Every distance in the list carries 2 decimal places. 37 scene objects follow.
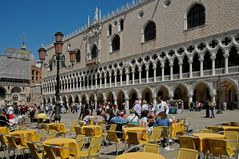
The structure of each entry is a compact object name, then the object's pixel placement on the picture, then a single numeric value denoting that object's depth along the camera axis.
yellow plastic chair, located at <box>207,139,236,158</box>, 4.46
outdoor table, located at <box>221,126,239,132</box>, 6.08
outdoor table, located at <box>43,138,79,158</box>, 4.34
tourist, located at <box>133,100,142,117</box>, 9.96
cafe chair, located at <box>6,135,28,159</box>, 5.29
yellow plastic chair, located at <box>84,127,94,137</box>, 6.76
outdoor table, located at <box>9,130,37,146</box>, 5.42
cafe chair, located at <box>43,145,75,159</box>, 4.17
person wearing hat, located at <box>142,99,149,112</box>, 9.86
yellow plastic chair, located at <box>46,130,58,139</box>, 5.63
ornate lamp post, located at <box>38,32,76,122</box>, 10.43
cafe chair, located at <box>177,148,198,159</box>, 3.52
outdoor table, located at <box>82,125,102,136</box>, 6.75
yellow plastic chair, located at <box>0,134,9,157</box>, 5.64
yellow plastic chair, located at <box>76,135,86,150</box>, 4.87
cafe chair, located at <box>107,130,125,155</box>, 5.99
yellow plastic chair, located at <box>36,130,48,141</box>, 5.91
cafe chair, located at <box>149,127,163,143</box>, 5.95
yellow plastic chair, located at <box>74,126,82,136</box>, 6.91
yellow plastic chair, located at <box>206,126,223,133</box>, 6.29
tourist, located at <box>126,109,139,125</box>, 7.73
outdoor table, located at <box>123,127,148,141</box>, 6.01
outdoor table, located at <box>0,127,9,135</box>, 6.42
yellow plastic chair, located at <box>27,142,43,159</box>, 4.48
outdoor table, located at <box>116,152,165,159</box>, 3.45
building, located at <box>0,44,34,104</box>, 47.45
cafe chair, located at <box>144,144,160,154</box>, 3.80
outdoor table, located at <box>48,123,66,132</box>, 7.53
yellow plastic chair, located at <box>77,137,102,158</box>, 4.46
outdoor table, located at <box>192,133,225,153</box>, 4.80
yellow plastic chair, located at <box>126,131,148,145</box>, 5.72
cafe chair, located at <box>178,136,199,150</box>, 4.70
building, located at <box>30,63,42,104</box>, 47.98
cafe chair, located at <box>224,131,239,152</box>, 4.57
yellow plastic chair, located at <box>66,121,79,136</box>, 7.42
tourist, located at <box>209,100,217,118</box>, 14.02
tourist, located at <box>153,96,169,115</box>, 9.11
